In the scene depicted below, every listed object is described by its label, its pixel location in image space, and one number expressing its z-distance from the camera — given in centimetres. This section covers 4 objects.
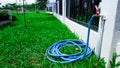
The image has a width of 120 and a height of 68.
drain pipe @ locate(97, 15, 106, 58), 184
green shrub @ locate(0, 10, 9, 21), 587
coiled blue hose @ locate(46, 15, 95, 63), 206
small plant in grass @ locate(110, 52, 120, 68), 159
